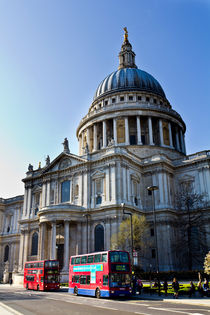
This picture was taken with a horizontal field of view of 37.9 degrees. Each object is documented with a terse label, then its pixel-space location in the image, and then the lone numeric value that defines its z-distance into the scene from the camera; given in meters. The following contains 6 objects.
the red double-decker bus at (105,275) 25.50
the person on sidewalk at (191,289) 25.25
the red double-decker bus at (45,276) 36.03
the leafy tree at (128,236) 41.34
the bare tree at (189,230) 45.59
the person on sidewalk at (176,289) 25.00
